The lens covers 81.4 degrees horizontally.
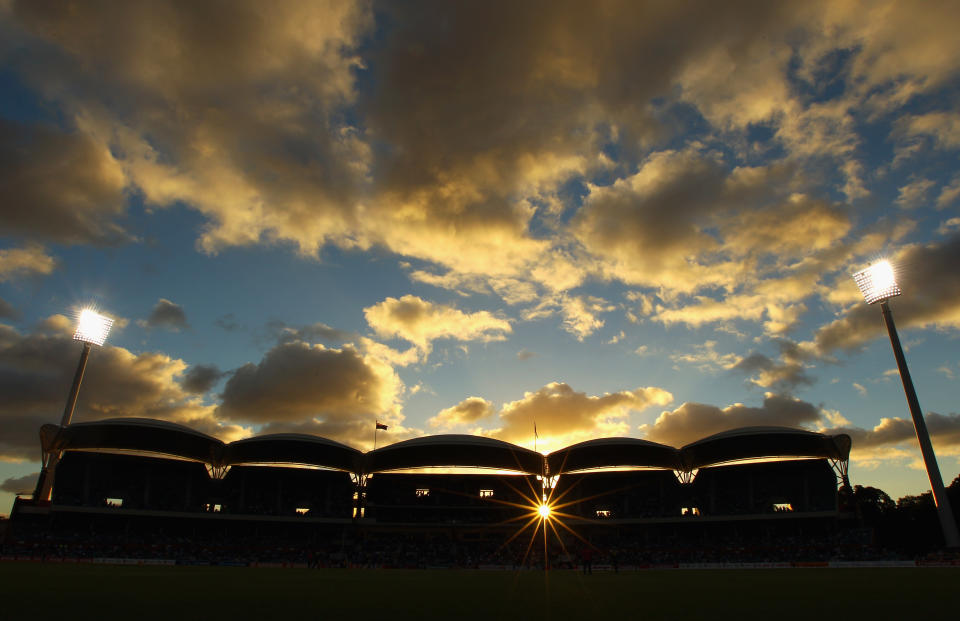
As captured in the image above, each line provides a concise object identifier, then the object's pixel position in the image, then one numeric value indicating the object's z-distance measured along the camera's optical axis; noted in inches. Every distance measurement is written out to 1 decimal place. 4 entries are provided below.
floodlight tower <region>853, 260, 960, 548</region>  2513.5
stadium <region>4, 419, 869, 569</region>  2596.0
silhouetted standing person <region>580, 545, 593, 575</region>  1551.4
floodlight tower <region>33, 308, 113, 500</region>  3043.1
